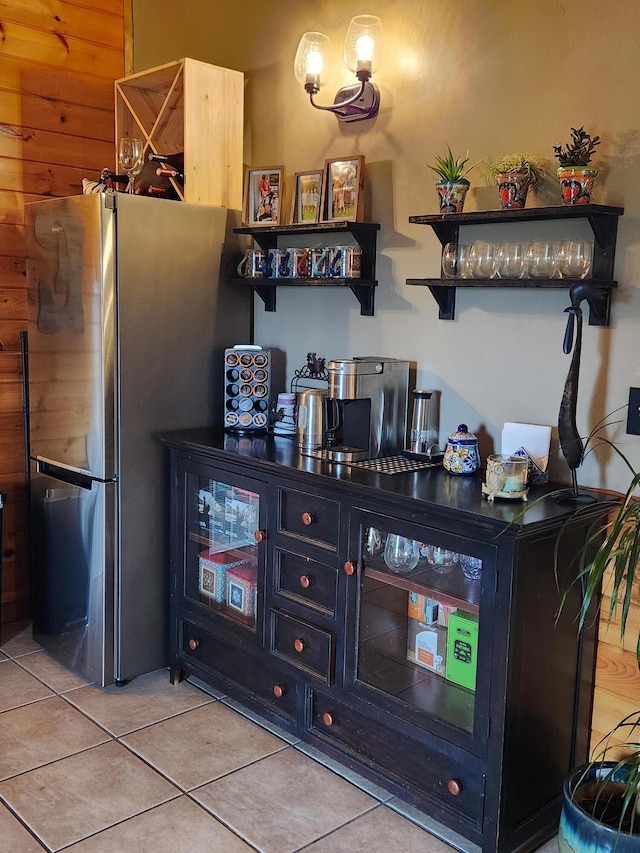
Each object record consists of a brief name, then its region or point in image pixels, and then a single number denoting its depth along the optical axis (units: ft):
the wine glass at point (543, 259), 7.24
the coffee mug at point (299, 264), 9.63
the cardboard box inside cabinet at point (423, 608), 7.30
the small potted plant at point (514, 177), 7.38
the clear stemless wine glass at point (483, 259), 7.64
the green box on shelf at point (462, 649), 6.89
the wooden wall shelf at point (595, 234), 6.88
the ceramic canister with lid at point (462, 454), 7.79
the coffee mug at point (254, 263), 10.01
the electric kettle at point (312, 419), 8.94
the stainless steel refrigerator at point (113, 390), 9.14
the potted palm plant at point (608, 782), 5.57
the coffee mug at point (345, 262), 9.07
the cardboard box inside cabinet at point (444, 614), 7.10
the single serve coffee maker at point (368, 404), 8.34
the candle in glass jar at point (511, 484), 6.91
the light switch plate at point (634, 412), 7.10
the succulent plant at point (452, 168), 7.93
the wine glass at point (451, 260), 7.98
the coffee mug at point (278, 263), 9.87
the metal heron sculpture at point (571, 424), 6.91
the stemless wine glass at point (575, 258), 7.07
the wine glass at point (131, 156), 9.88
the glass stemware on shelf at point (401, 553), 7.20
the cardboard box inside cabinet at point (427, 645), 7.24
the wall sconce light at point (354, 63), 8.69
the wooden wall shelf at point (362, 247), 9.00
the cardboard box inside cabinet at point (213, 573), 9.13
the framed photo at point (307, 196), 9.66
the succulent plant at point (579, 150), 6.96
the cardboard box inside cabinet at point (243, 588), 8.79
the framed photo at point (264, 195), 10.02
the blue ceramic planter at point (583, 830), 5.74
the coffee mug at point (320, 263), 9.36
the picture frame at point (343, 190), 9.12
